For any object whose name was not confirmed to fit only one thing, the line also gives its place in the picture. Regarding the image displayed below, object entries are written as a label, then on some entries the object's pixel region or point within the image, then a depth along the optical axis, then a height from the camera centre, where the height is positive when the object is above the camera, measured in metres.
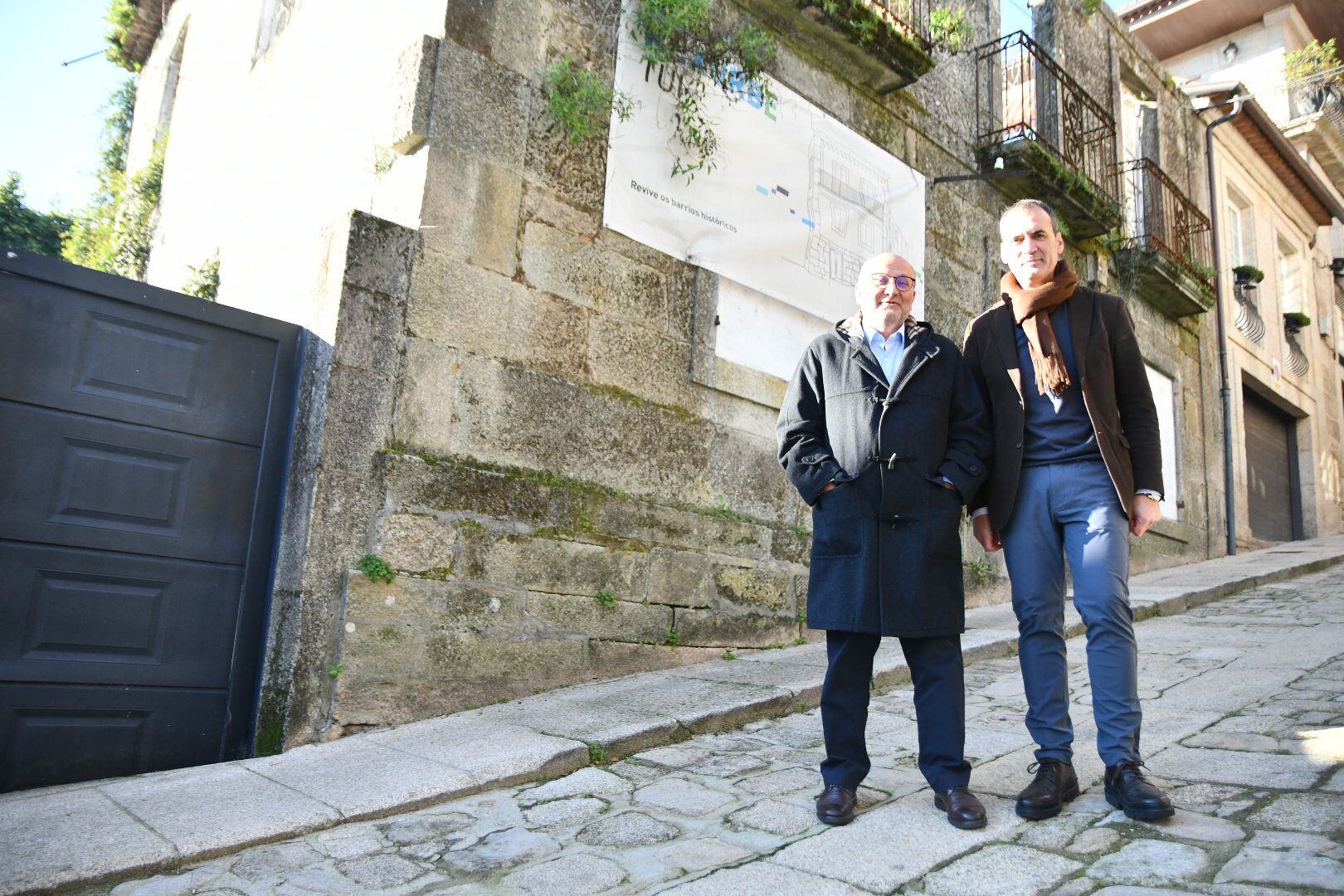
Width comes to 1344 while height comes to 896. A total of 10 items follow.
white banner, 5.18 +2.31
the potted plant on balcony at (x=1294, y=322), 14.46 +4.35
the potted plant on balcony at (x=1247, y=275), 12.79 +4.41
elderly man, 2.65 +0.22
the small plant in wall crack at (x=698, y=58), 5.17 +2.88
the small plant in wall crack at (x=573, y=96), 4.70 +2.30
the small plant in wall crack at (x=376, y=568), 3.80 -0.02
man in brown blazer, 2.62 +0.36
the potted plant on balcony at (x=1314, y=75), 14.37 +8.12
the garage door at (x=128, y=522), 3.34 +0.09
